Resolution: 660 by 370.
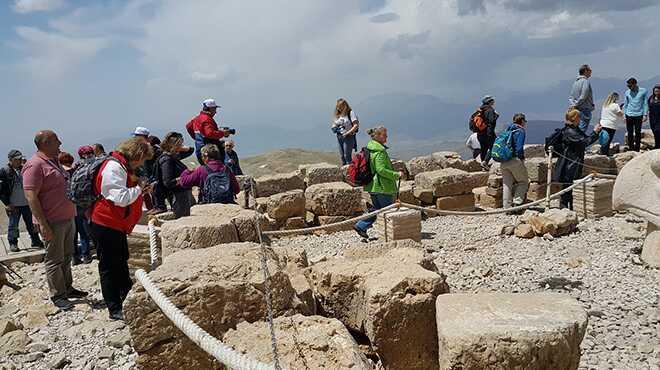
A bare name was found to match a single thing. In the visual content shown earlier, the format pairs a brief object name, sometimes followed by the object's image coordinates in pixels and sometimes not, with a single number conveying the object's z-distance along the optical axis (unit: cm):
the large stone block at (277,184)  1151
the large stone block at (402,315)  360
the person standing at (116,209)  471
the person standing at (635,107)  1316
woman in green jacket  806
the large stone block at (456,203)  1094
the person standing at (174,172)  698
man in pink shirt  557
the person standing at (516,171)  959
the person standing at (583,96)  1191
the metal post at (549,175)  966
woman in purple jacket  682
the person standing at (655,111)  1276
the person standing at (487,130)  1204
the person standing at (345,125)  1252
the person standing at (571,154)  916
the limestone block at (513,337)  287
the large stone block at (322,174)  1235
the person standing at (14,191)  860
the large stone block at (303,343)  278
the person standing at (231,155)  1134
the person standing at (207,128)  848
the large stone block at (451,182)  1090
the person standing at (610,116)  1302
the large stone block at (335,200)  1016
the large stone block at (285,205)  1020
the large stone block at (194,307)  327
